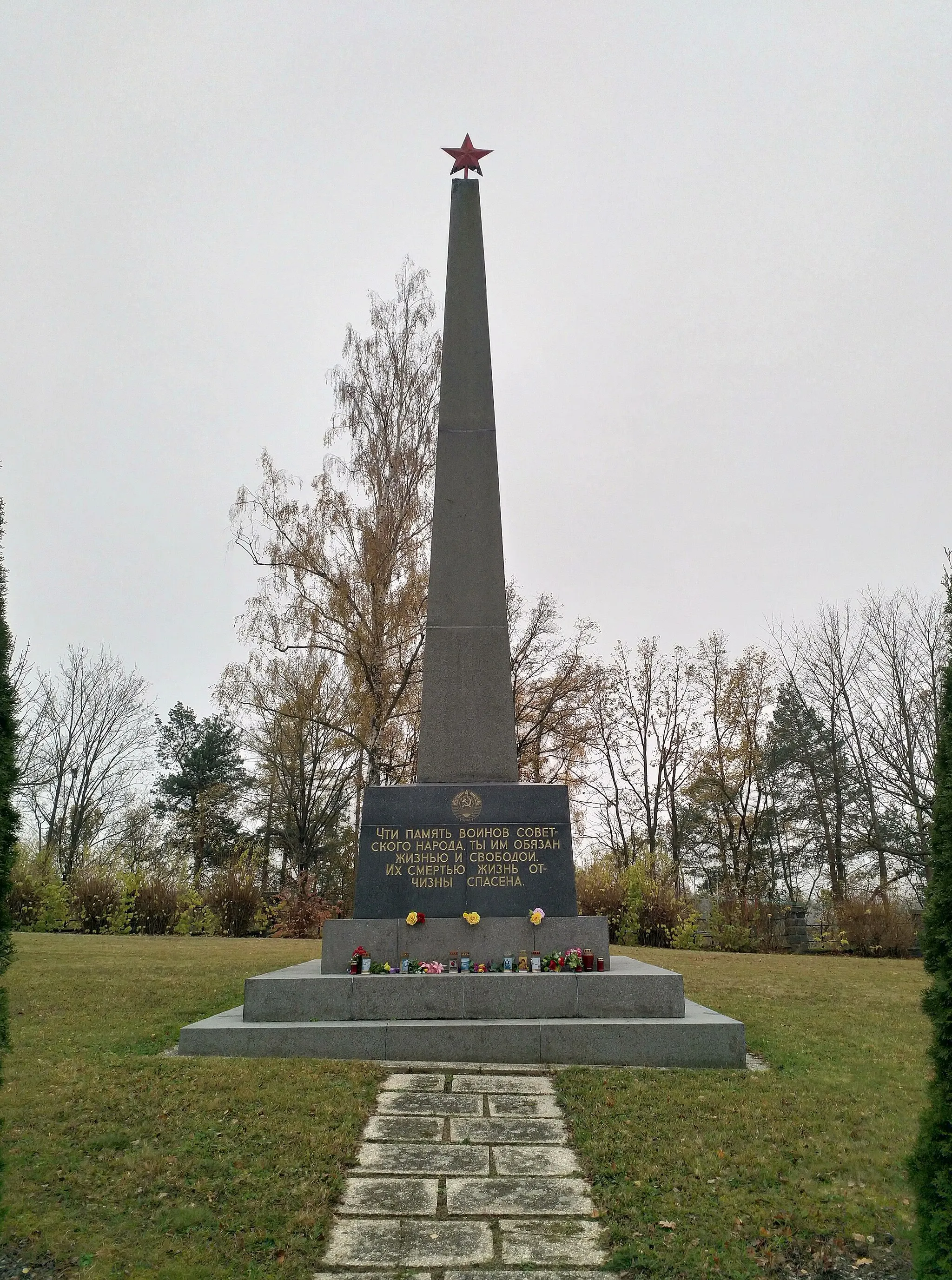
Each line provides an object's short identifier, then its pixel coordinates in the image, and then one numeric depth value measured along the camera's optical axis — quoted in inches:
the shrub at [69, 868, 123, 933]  661.9
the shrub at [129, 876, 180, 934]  677.9
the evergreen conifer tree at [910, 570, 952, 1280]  120.6
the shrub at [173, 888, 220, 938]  672.4
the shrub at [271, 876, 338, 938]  682.8
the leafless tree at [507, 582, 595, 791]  943.7
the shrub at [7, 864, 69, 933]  635.5
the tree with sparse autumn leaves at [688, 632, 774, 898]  1058.7
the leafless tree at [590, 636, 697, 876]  1127.0
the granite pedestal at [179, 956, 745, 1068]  245.9
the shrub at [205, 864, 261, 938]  697.0
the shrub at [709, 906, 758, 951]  688.4
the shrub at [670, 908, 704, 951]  667.4
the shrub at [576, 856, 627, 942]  679.7
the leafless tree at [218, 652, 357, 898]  932.6
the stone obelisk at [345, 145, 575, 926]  297.3
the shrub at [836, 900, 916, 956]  660.1
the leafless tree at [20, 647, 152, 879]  1142.3
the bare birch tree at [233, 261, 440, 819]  738.2
